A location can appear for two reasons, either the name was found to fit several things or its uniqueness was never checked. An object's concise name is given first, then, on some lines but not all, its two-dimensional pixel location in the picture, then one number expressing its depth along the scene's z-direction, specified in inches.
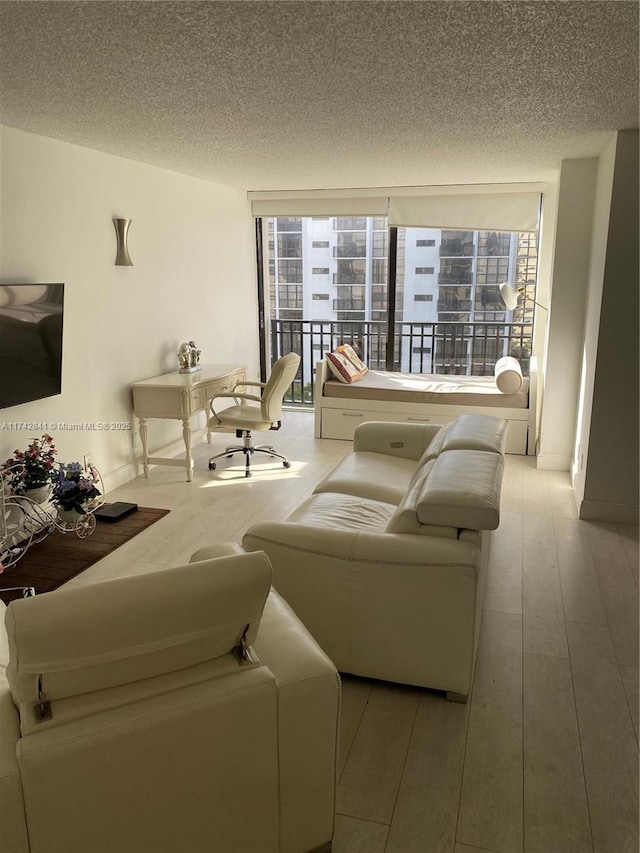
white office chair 189.6
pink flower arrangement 137.1
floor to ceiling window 257.8
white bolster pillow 215.0
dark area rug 130.0
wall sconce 173.6
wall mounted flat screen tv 133.3
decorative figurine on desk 204.7
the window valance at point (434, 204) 236.2
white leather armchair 48.8
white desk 182.4
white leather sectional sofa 87.1
